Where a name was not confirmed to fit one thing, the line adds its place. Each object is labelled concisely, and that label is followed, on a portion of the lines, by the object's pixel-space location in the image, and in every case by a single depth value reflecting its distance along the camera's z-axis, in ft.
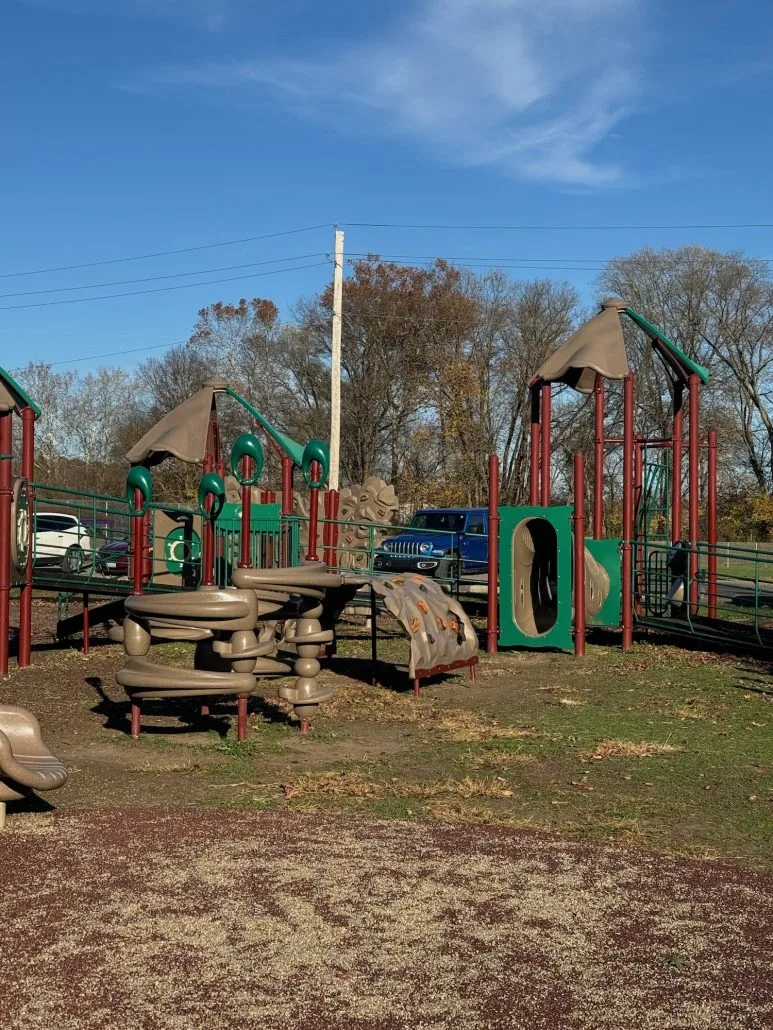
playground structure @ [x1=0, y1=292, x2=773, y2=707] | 39.34
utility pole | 89.45
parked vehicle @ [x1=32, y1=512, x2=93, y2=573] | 76.46
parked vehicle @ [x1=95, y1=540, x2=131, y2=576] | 46.73
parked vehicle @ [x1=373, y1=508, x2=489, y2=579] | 79.82
